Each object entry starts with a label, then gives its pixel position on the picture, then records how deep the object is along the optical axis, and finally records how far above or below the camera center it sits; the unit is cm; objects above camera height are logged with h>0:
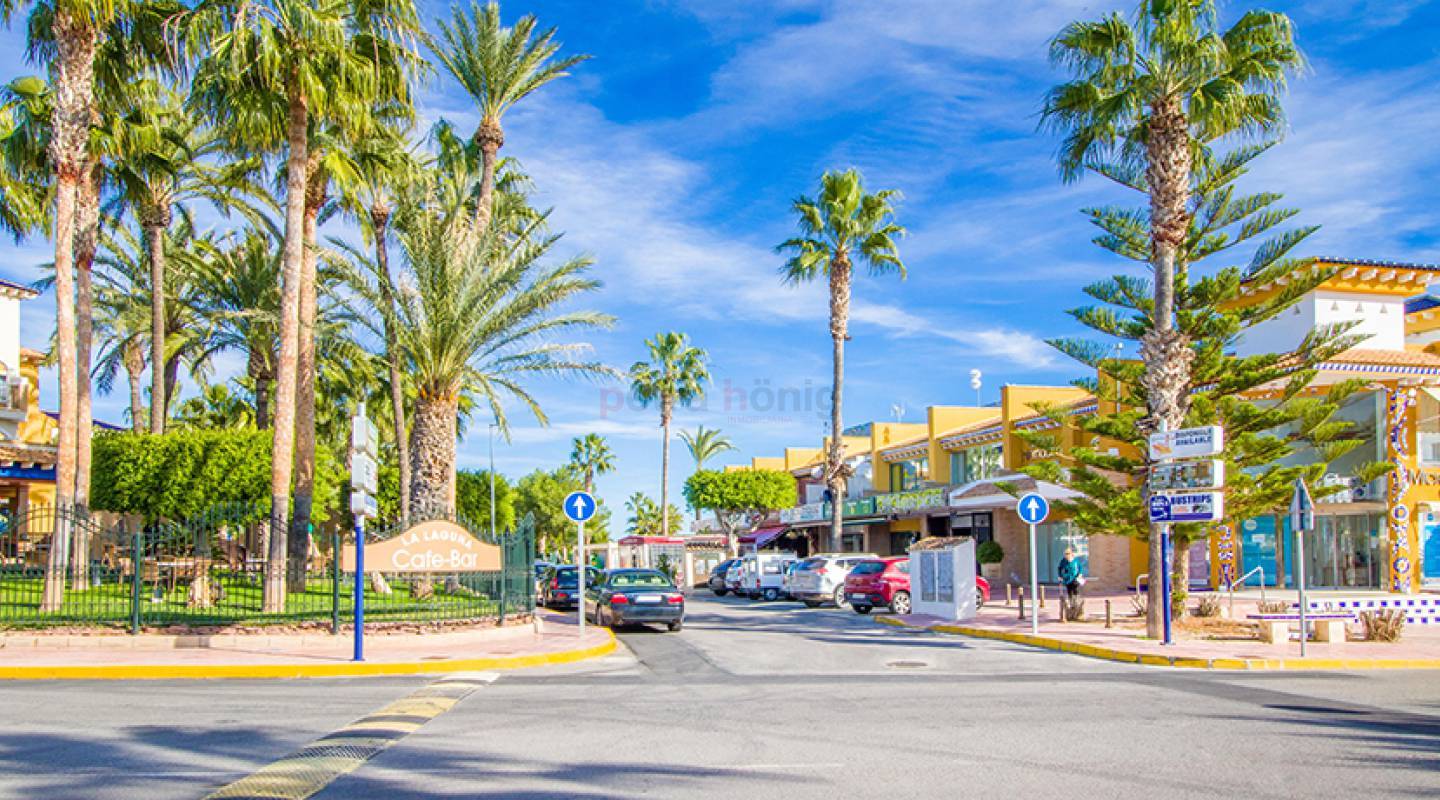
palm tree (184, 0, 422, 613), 1895 +750
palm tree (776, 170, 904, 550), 3822 +890
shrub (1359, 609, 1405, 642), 1933 -221
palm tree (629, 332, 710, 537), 6053 +672
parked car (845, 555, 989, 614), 2755 -210
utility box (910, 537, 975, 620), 2431 -173
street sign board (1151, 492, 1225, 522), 1836 -14
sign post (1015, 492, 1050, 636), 2070 -16
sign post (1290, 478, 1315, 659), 1728 -22
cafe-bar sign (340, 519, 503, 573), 1844 -83
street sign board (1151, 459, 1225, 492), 1843 +39
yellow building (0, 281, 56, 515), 3538 +278
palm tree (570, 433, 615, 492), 8031 +337
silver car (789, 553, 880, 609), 3119 -216
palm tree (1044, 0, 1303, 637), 1973 +722
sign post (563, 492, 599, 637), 1969 -11
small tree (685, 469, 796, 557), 5569 +45
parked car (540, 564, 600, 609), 2992 -228
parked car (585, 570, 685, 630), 2228 -202
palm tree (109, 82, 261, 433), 2217 +749
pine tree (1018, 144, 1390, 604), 2177 +265
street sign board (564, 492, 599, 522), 1972 -6
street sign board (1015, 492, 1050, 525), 2072 -14
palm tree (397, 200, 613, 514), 2220 +383
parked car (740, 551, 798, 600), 3684 -242
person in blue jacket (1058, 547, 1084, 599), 2398 -164
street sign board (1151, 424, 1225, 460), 1803 +93
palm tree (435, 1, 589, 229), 2739 +1088
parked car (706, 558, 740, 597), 4206 -297
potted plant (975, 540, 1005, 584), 3828 -197
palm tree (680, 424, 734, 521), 6594 +334
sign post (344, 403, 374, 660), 1576 +30
